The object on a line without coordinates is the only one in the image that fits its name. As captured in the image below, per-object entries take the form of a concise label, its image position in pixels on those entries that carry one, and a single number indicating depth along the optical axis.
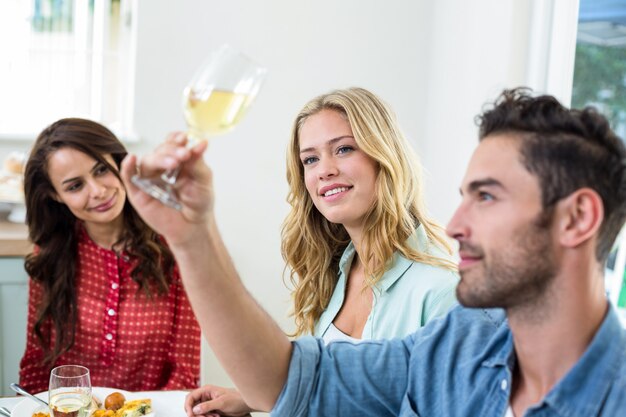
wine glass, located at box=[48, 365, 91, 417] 1.49
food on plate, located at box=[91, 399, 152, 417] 1.63
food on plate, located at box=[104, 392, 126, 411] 1.67
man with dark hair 1.06
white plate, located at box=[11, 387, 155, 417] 1.60
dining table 1.66
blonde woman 1.76
